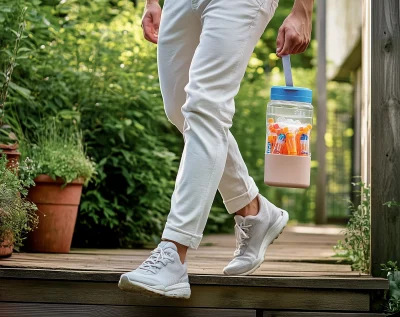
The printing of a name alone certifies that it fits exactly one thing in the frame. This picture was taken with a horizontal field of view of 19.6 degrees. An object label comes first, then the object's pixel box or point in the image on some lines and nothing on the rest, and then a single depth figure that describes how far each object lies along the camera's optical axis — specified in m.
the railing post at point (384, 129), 4.32
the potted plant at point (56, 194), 5.54
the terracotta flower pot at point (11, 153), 4.92
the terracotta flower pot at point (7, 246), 4.67
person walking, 3.66
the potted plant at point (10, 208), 4.41
